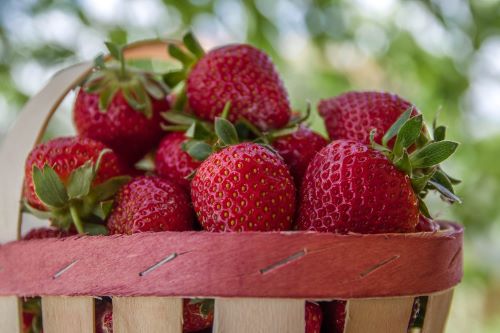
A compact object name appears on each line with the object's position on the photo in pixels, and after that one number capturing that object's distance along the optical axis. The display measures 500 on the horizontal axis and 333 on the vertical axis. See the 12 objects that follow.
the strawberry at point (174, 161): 0.29
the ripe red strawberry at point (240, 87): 0.30
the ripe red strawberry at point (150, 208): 0.27
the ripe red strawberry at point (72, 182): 0.27
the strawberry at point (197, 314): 0.25
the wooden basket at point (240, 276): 0.24
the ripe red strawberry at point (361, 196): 0.25
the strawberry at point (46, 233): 0.29
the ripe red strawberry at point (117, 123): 0.32
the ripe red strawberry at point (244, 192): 0.25
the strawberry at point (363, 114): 0.29
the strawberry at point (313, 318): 0.25
